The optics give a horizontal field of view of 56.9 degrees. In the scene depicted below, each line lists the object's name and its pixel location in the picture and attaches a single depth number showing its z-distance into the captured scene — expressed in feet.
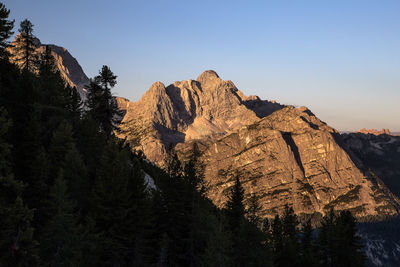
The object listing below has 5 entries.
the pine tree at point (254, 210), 216.74
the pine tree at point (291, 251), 229.25
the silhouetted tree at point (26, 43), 221.66
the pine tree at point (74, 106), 201.98
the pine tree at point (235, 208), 214.69
